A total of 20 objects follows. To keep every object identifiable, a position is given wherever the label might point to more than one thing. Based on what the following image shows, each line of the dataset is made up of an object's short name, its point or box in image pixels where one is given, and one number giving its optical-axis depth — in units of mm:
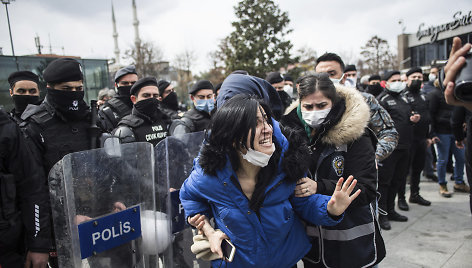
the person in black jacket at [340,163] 1731
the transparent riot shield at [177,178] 2229
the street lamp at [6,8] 12177
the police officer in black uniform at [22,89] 3473
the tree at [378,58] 30594
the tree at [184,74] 30359
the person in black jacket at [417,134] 5046
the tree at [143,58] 21875
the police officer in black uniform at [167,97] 5289
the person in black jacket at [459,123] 3919
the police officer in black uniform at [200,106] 3807
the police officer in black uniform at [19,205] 1877
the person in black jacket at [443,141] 5375
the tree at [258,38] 25172
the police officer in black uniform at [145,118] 2964
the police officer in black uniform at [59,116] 2279
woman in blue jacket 1457
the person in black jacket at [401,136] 4405
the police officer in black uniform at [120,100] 4234
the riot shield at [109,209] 1652
